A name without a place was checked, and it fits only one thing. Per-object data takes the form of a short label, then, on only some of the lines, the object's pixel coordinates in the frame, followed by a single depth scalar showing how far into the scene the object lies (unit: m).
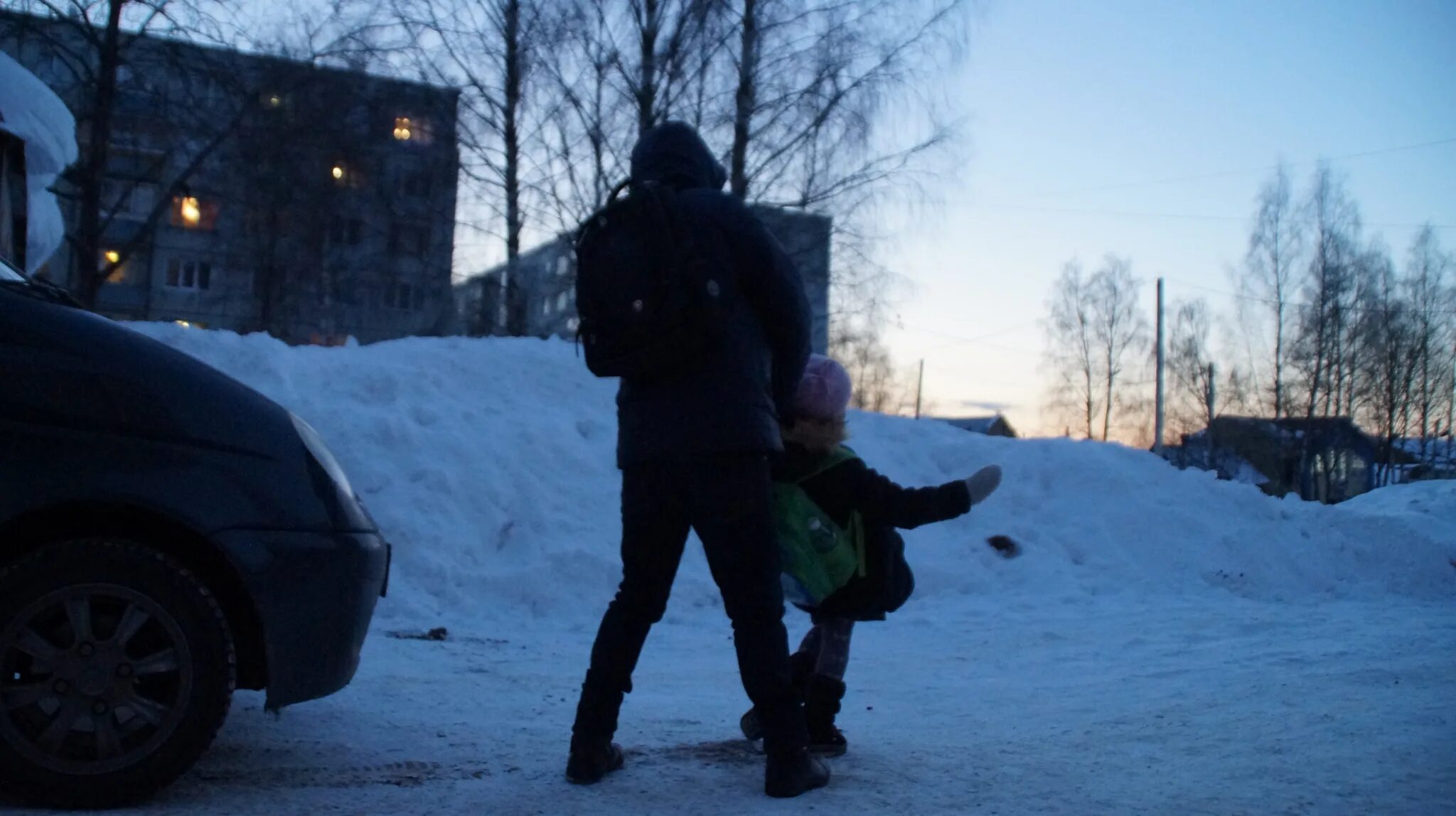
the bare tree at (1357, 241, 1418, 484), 41.31
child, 3.58
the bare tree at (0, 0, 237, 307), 16.34
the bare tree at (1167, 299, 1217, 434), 52.62
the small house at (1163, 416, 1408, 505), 43.38
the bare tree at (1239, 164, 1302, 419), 39.88
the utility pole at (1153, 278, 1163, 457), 41.48
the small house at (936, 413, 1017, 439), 78.25
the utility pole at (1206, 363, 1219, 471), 50.62
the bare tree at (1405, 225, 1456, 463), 44.28
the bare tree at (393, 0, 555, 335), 20.05
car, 2.81
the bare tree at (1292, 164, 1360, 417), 39.72
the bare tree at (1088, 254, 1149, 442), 54.06
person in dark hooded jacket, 3.10
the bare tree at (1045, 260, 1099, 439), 54.91
